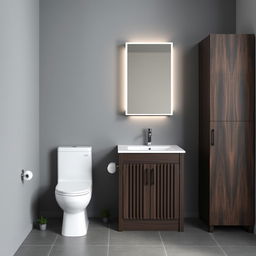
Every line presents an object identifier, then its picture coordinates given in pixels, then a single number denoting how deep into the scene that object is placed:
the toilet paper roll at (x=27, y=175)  3.39
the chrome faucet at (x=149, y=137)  4.10
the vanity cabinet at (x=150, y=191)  3.71
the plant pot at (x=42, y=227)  3.75
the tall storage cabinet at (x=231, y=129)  3.65
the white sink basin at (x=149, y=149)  3.70
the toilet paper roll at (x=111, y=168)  4.01
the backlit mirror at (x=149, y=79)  4.10
